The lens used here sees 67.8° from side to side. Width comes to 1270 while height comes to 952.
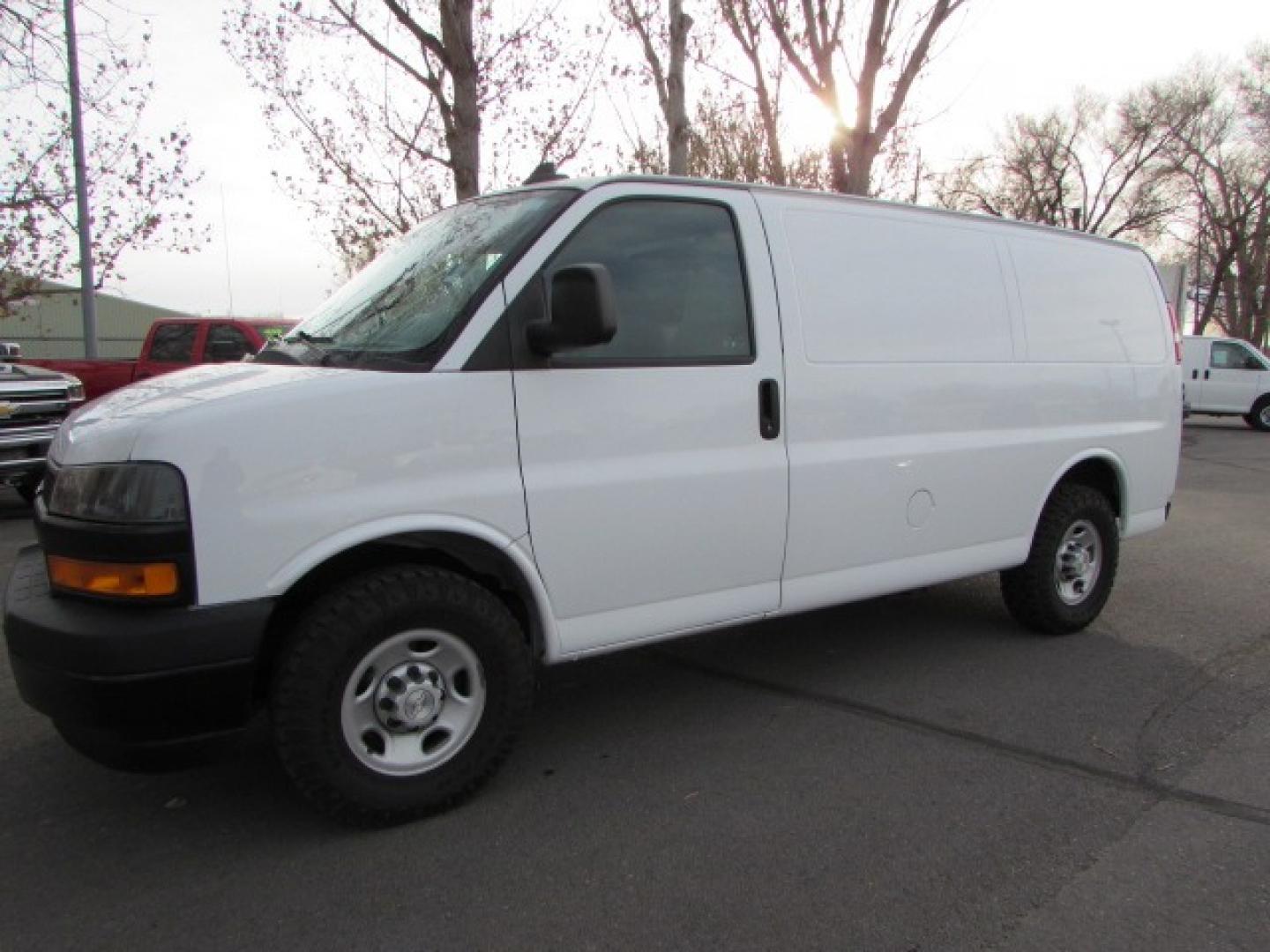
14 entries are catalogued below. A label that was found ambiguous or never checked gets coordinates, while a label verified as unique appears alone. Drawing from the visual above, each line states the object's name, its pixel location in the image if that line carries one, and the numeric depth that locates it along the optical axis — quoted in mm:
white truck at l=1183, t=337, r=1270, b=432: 21109
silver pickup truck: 8484
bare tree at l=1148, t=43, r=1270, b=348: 38562
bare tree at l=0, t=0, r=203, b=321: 15523
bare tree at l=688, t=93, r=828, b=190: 19375
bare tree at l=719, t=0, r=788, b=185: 13789
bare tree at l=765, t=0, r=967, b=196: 12227
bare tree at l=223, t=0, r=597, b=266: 10773
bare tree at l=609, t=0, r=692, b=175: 11281
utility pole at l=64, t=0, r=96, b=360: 12906
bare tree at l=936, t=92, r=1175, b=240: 38812
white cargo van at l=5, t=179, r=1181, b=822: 2621
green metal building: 25219
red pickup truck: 11023
